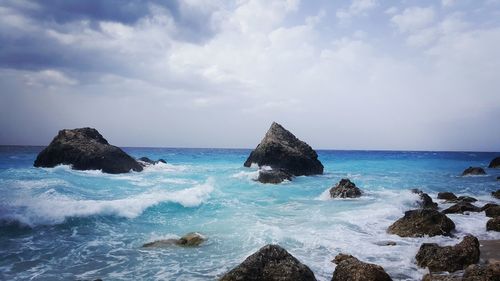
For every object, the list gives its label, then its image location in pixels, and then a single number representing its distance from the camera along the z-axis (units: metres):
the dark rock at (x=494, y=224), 12.18
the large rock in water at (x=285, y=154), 35.47
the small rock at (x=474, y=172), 38.96
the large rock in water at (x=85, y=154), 31.40
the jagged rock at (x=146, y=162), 39.80
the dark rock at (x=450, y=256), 8.12
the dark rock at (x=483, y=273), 6.50
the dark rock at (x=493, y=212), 14.39
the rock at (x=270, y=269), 7.28
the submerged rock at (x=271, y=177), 27.59
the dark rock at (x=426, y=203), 18.20
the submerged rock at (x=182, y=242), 10.82
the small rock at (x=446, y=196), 20.59
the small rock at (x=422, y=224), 11.68
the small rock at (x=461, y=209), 15.75
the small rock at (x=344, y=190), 20.62
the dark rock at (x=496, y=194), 21.65
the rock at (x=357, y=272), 7.06
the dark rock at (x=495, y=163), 54.51
